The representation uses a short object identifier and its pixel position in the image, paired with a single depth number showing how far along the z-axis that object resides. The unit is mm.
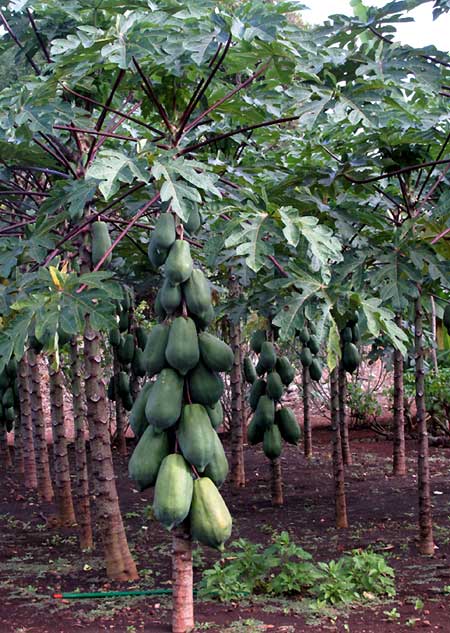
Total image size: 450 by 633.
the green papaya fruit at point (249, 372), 8351
